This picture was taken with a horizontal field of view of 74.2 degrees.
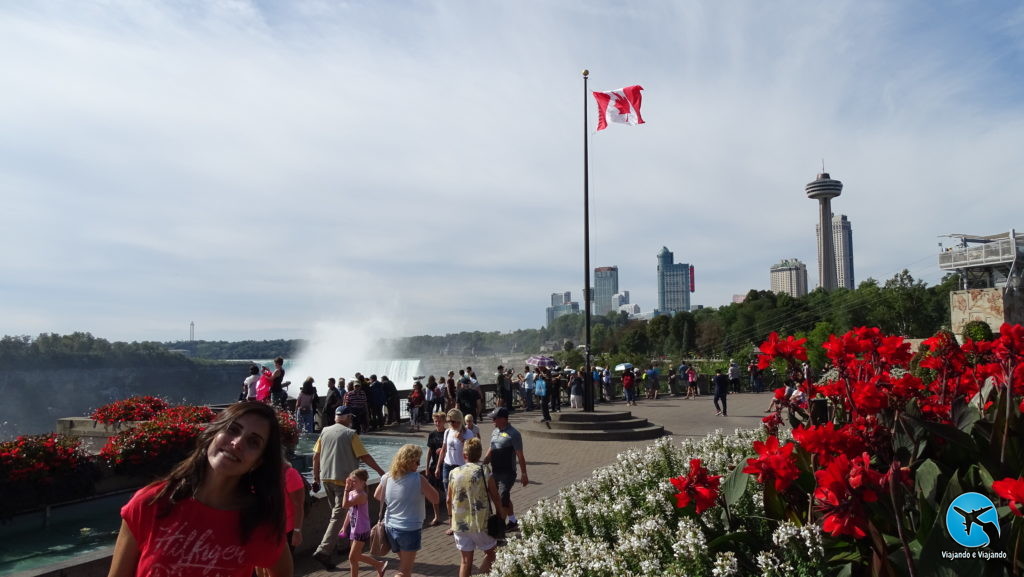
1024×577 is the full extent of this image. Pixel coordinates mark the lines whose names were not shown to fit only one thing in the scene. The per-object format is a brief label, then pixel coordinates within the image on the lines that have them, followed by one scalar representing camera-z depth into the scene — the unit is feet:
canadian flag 66.80
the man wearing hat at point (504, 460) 26.37
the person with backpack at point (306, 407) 54.70
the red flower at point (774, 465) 10.19
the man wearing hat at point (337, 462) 24.11
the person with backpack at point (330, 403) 53.67
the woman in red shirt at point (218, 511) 8.03
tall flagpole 62.18
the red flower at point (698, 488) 10.84
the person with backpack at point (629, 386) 85.61
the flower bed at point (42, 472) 26.45
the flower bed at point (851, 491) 9.03
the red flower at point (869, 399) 10.57
